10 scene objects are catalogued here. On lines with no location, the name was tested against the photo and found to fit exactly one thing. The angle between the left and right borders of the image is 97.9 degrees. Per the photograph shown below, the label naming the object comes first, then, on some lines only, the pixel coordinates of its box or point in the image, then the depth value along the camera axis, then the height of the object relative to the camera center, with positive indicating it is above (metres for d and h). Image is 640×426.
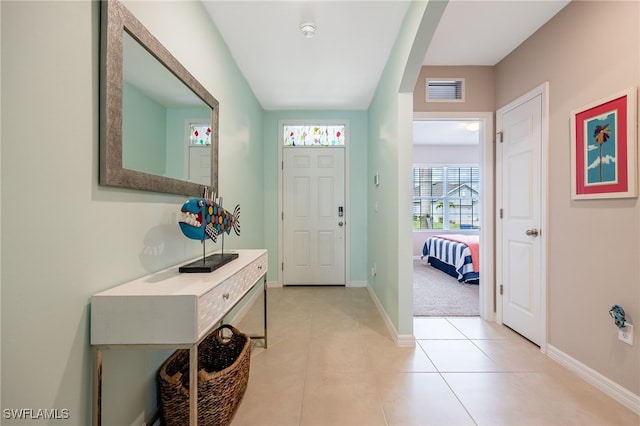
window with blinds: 6.66 +0.38
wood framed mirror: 1.07 +0.49
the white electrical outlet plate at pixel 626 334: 1.53 -0.67
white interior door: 2.19 +0.00
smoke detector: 2.09 +1.42
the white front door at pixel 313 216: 3.96 -0.03
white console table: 1.00 -0.39
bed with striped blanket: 4.15 -0.69
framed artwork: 1.54 +0.40
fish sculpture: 1.36 -0.03
